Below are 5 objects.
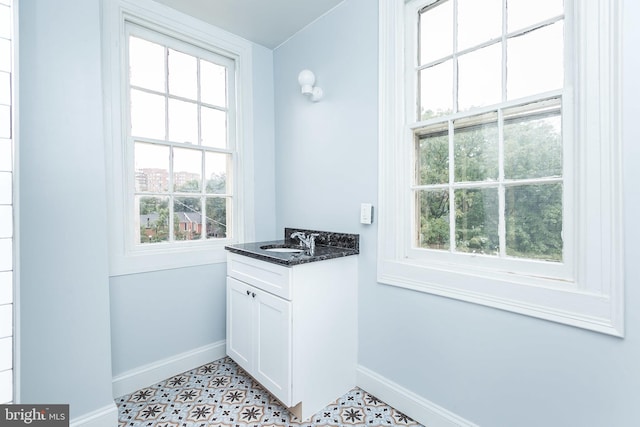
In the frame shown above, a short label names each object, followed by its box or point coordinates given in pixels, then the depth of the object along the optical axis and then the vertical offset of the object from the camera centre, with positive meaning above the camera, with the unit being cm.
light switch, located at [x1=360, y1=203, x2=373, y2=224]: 189 -3
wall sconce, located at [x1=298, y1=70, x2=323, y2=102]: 216 +89
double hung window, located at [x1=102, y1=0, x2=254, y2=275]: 192 +54
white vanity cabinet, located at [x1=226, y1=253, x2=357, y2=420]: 165 -70
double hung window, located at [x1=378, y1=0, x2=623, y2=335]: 112 +25
